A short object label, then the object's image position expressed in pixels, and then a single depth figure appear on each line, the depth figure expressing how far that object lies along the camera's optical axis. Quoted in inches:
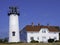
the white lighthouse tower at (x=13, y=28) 1953.7
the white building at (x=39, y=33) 2495.1
